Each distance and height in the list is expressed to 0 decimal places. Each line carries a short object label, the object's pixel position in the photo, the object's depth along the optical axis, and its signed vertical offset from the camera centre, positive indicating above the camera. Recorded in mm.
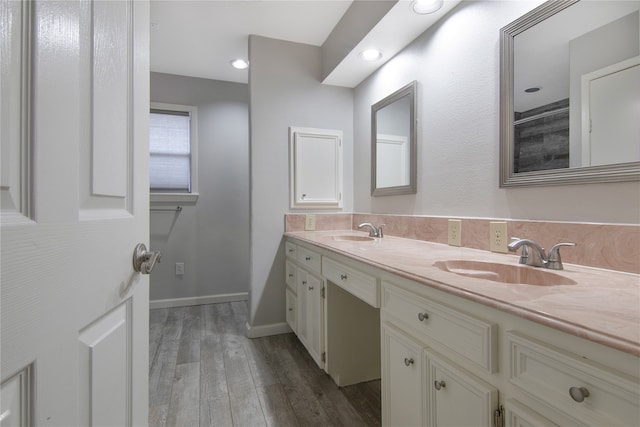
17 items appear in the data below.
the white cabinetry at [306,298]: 1763 -565
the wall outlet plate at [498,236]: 1285 -100
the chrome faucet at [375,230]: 2090 -122
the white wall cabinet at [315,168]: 2480 +381
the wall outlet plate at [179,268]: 3102 -576
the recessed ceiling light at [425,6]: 1526 +1072
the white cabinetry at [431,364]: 730 -443
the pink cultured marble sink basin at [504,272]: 971 -211
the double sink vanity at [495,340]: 516 -284
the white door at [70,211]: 348 +2
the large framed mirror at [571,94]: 929 +426
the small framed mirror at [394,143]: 1905 +488
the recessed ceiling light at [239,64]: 2815 +1423
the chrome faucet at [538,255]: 1013 -147
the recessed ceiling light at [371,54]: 2043 +1100
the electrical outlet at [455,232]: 1511 -95
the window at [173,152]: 3041 +624
